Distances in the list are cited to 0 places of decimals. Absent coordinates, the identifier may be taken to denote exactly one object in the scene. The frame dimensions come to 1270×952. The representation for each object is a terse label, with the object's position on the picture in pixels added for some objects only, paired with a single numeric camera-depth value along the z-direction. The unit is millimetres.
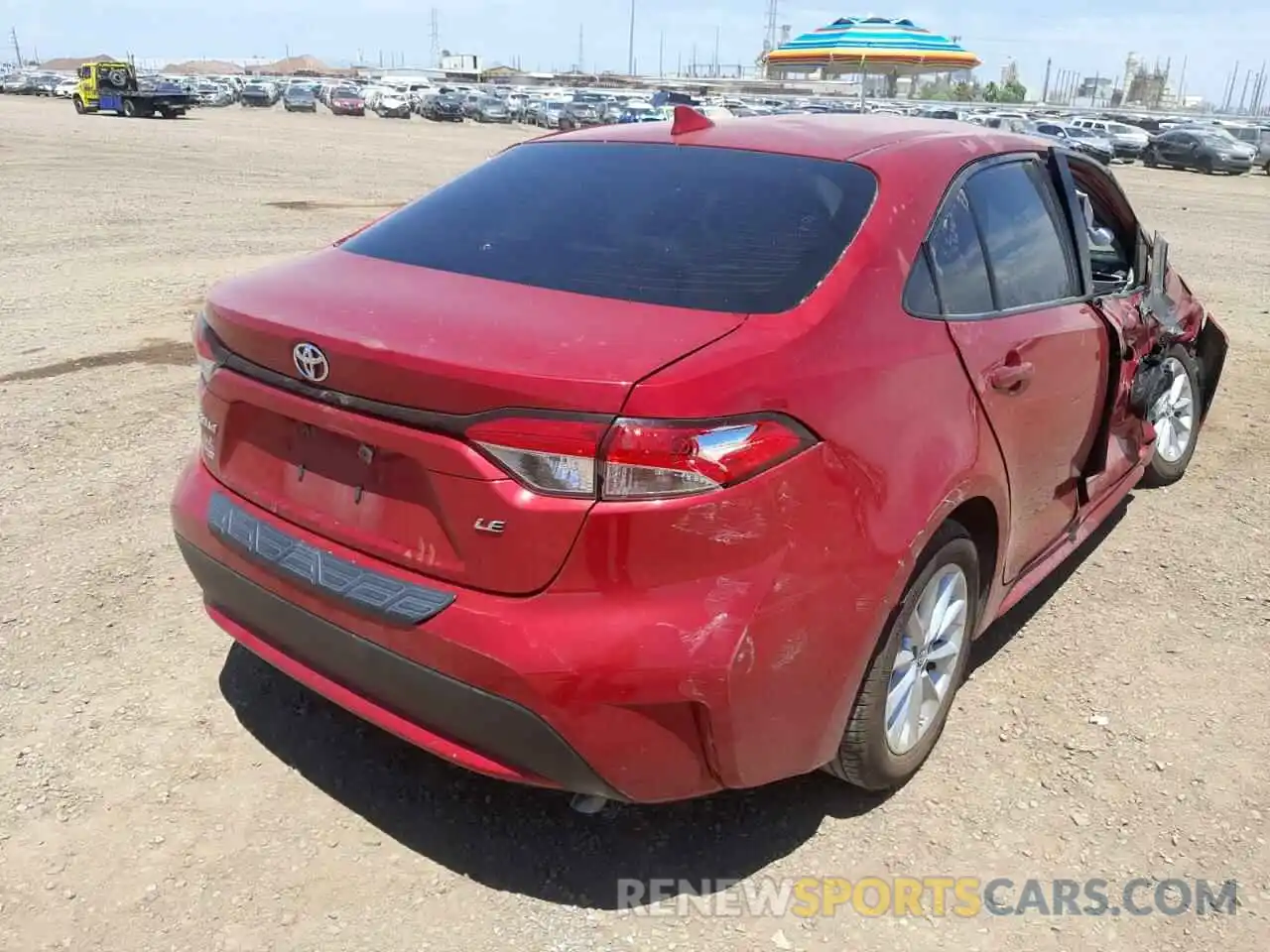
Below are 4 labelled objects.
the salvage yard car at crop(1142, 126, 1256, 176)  31750
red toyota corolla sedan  2084
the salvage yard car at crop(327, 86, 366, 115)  58719
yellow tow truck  45822
